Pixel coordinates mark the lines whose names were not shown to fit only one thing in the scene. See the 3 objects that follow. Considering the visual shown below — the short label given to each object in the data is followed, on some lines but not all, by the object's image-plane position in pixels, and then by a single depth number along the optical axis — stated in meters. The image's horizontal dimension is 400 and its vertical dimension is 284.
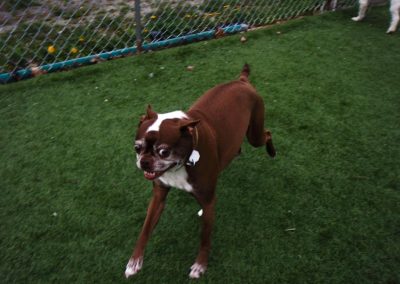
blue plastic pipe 3.64
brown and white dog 1.61
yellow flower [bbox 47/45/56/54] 3.89
